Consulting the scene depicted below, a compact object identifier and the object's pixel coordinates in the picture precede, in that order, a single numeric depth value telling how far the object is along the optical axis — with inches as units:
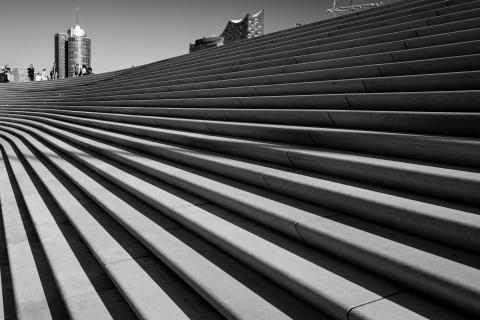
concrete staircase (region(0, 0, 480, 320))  70.9
